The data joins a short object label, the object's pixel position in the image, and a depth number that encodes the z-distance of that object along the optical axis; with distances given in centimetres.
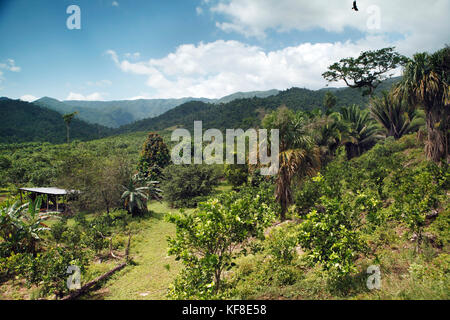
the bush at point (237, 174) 2492
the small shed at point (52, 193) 2037
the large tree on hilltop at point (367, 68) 2562
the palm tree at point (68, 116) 5331
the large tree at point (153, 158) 2798
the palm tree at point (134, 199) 1775
